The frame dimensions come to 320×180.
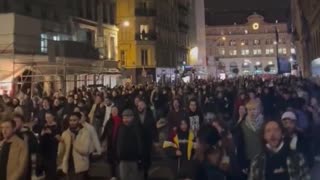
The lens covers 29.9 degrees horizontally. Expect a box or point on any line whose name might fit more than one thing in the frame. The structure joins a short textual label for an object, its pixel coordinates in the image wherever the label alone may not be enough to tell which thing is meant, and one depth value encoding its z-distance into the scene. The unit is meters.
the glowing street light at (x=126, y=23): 62.96
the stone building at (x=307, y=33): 49.28
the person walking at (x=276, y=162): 5.50
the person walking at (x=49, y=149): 10.28
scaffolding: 28.86
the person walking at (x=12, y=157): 7.37
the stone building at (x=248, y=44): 151.12
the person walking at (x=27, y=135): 7.89
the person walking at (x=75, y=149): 9.49
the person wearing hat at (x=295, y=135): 7.03
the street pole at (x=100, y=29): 49.58
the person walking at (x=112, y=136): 11.31
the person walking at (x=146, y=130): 10.26
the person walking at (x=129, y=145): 9.87
